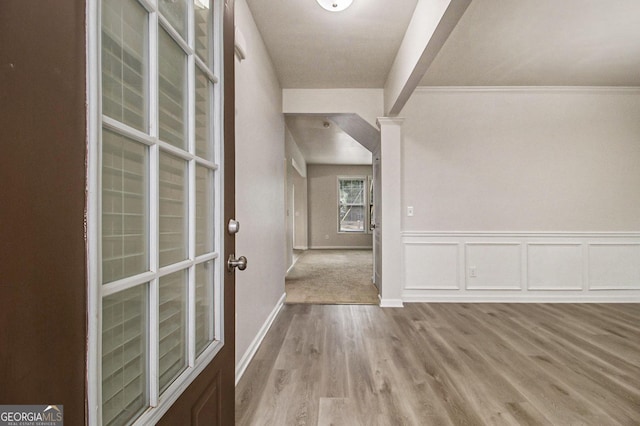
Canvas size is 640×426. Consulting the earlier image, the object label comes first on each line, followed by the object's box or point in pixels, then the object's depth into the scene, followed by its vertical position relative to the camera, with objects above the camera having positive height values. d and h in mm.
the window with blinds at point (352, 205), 9742 +359
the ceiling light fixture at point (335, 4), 2120 +1434
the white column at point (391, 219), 3516 -28
